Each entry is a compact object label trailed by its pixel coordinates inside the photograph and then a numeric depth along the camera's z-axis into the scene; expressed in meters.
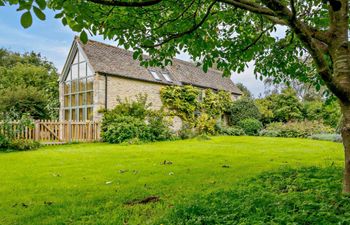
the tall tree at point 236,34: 2.63
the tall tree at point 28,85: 20.64
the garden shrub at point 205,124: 21.31
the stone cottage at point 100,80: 17.70
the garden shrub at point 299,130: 21.06
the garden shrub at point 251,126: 23.80
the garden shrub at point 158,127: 16.92
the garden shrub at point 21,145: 12.22
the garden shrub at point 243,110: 25.30
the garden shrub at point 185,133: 19.03
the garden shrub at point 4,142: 12.12
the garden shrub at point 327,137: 16.64
